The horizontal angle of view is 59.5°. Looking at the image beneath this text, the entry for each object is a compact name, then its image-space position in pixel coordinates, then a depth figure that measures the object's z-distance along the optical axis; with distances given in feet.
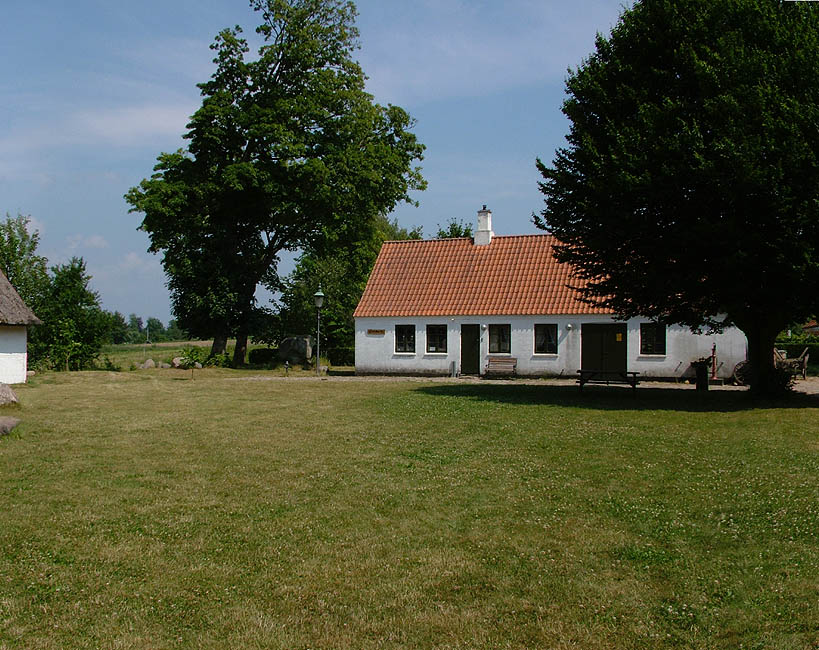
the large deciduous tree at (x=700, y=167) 53.98
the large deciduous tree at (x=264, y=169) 117.50
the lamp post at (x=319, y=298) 108.47
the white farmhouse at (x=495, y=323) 97.30
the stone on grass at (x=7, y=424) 44.66
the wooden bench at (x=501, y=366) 103.30
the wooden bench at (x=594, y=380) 70.18
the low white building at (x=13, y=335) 88.94
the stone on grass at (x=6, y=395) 57.41
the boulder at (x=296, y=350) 129.80
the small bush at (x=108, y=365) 115.03
